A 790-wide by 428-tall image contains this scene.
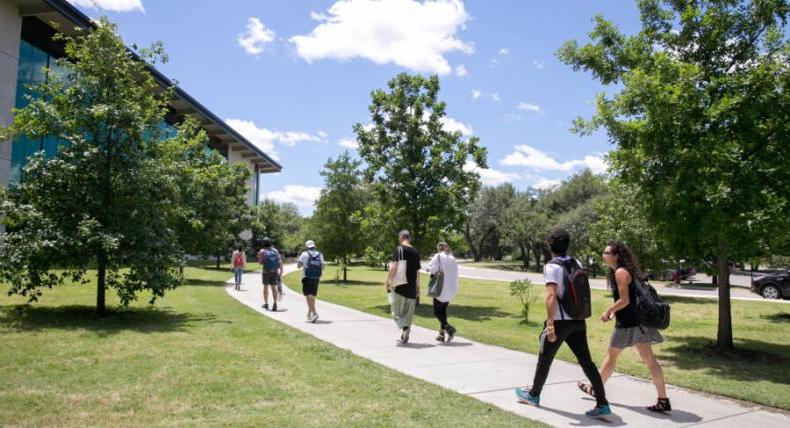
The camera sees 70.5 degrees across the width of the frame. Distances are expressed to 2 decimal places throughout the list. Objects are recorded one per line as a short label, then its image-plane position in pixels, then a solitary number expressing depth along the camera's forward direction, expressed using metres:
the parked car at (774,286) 23.00
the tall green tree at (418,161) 15.80
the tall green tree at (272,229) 45.17
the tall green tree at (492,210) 73.94
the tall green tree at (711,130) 8.04
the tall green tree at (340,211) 31.42
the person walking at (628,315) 5.49
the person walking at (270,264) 13.39
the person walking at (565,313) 5.25
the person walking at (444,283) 9.46
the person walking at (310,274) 11.51
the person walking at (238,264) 20.12
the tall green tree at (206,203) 22.89
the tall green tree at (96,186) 10.20
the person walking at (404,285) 9.15
